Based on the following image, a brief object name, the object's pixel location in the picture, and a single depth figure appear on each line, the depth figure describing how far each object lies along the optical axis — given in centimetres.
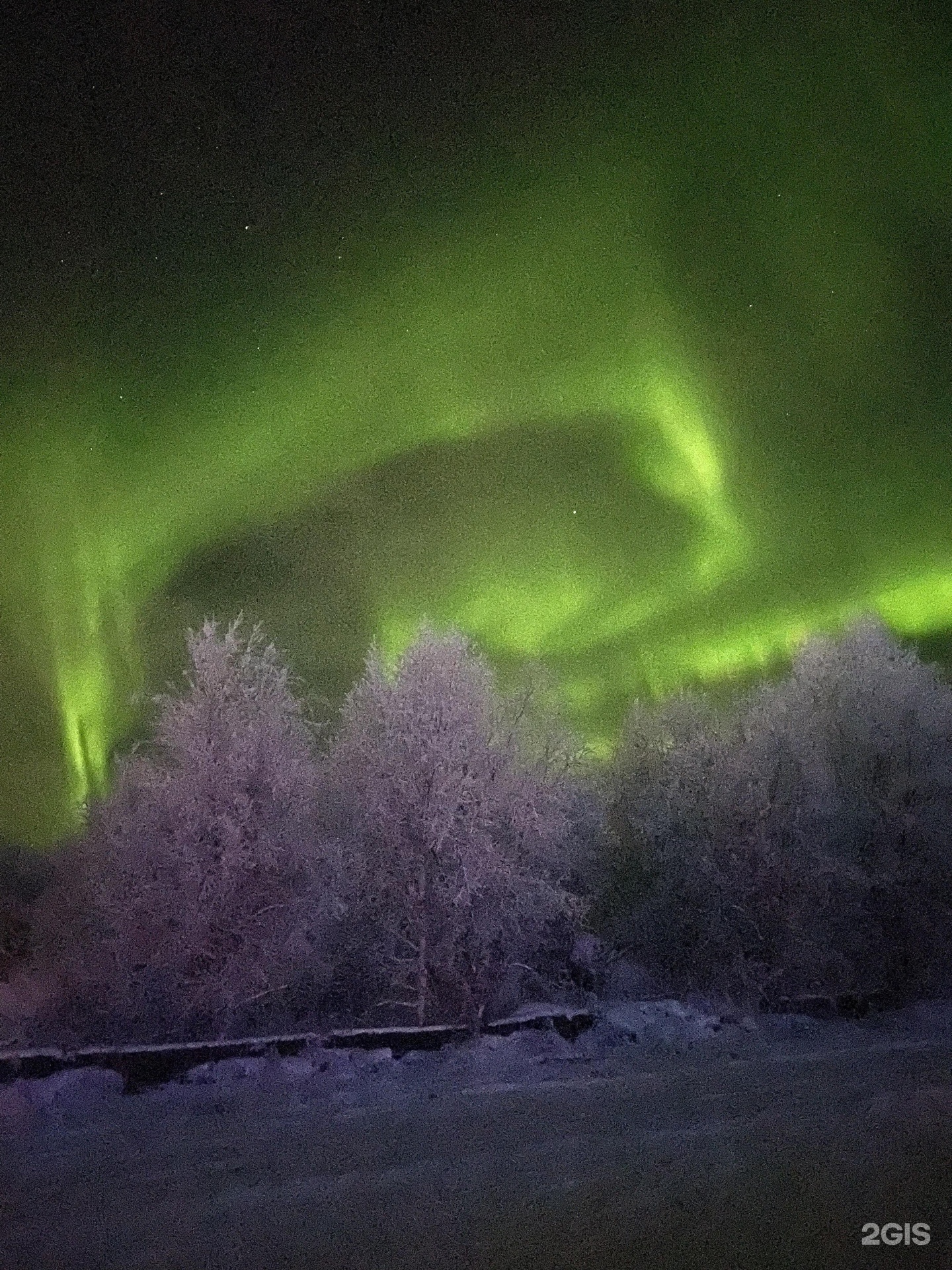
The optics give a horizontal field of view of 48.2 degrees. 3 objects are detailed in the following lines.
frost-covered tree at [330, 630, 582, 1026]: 1981
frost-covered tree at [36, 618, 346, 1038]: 1766
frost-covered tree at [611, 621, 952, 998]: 2344
